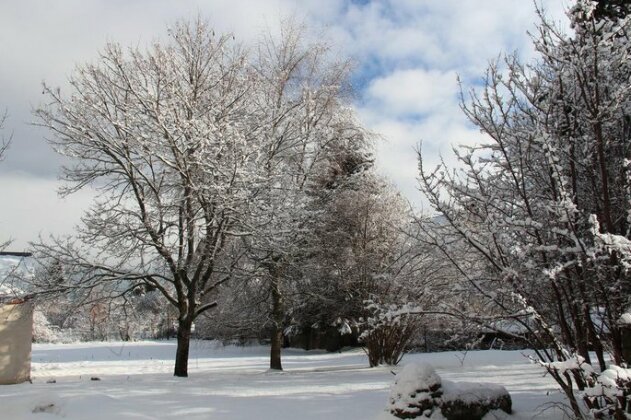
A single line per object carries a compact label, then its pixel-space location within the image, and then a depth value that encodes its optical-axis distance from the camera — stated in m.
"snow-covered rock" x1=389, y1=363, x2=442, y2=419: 6.77
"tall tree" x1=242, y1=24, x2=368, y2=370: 12.92
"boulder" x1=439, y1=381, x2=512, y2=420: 6.72
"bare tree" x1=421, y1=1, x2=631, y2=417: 4.68
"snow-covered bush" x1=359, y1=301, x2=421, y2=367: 14.76
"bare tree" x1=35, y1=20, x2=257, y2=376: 11.93
